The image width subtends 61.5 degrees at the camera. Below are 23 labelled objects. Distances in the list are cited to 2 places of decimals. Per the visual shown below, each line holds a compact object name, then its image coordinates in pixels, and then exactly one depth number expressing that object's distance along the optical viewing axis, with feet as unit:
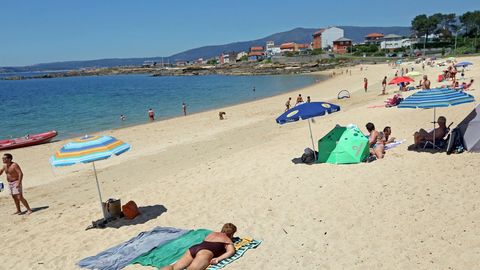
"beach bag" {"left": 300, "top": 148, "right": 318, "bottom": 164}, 33.50
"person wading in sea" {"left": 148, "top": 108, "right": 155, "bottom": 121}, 89.04
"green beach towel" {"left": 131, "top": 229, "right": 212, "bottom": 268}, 19.53
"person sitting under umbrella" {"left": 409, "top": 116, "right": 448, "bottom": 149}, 31.73
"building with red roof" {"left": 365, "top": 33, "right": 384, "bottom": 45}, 465.18
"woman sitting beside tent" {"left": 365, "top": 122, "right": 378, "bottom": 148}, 32.87
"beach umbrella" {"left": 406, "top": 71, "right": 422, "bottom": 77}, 74.45
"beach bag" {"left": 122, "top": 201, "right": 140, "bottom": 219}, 26.40
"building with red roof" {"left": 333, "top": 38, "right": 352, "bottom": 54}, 396.78
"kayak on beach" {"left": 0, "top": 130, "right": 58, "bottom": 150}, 66.54
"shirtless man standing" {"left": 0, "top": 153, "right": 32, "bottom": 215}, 28.76
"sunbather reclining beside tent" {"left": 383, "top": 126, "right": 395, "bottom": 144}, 35.29
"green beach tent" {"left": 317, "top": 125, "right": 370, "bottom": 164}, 31.14
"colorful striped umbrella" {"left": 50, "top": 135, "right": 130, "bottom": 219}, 22.64
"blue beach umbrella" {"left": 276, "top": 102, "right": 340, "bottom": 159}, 29.99
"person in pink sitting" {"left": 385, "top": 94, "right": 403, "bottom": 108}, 55.41
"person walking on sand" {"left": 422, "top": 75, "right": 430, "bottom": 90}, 63.82
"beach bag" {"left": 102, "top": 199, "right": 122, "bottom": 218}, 26.37
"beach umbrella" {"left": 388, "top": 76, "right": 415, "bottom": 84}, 66.34
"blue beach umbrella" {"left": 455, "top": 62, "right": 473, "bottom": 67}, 85.81
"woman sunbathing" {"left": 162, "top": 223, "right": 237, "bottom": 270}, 17.79
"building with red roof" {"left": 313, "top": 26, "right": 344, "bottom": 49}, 470.80
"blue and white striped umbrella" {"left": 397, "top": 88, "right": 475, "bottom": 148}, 28.17
